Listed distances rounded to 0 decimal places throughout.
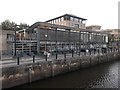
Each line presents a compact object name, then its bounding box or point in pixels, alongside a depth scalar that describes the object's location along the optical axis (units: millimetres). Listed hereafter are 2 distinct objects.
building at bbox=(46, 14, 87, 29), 30082
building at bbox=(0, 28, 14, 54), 16911
